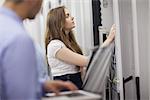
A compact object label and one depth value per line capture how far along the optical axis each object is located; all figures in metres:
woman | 3.08
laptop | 2.21
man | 1.57
